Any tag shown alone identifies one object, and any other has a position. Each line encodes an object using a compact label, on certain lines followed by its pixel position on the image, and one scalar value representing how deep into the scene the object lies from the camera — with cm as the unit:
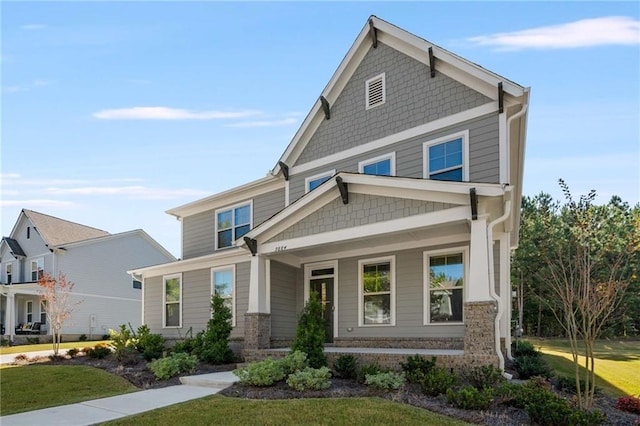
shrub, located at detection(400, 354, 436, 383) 865
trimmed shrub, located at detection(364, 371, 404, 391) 845
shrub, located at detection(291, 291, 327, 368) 1021
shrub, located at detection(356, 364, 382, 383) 908
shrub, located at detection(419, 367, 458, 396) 799
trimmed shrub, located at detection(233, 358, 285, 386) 912
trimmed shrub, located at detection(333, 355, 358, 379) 975
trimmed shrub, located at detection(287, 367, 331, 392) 871
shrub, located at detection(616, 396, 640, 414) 815
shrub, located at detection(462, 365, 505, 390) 812
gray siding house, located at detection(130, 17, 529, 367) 973
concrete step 980
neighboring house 2692
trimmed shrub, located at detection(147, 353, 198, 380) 1102
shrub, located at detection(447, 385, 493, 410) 724
